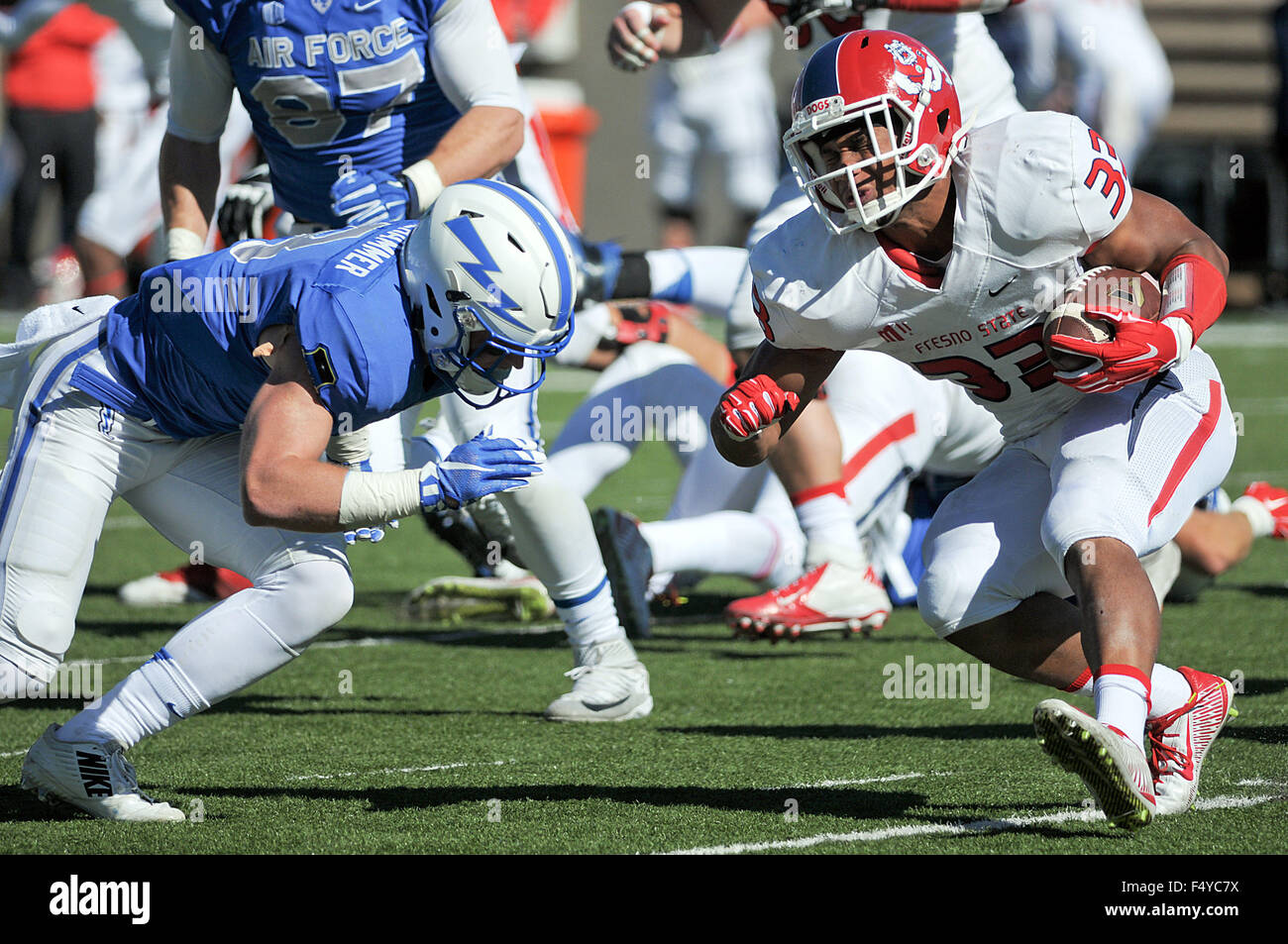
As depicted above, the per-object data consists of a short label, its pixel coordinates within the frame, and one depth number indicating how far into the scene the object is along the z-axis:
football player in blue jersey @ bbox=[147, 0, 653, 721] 9.09
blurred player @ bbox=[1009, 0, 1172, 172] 25.39
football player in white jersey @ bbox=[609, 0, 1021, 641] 10.79
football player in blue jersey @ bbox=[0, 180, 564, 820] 6.95
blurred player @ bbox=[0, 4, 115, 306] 26.83
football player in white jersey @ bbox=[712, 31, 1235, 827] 6.94
